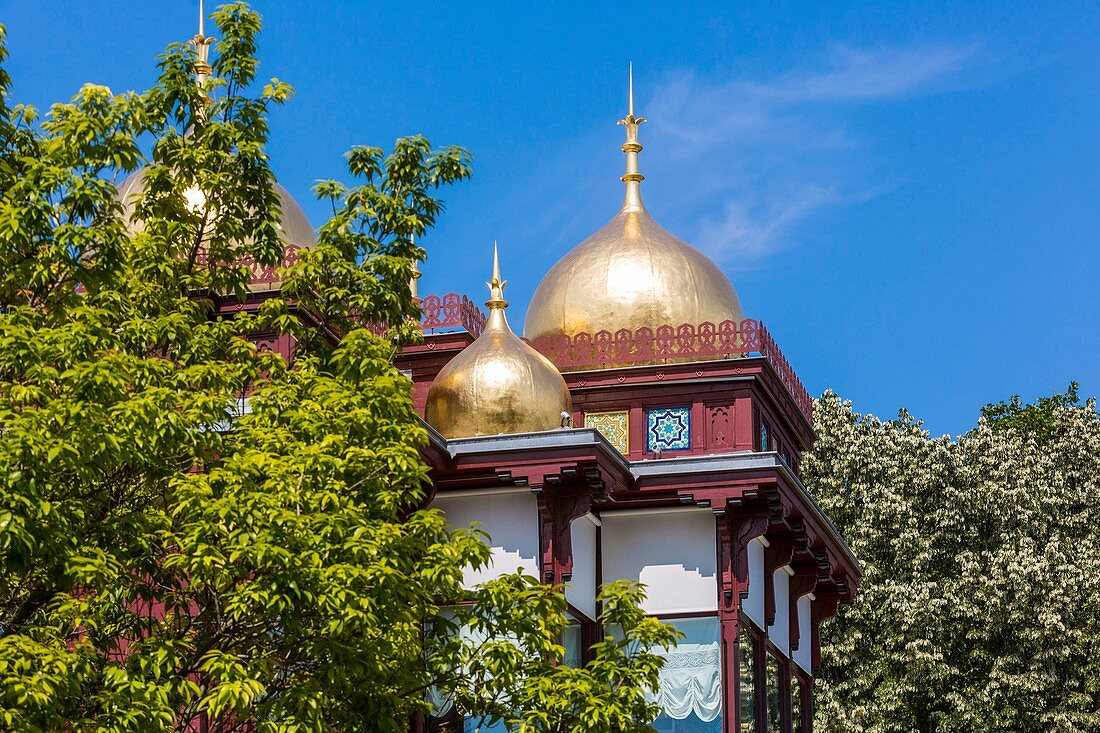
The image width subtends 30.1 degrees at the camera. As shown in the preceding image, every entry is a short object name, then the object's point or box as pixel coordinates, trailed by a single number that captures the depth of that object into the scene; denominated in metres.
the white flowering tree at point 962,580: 36.19
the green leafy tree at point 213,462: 13.77
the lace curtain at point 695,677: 22.73
